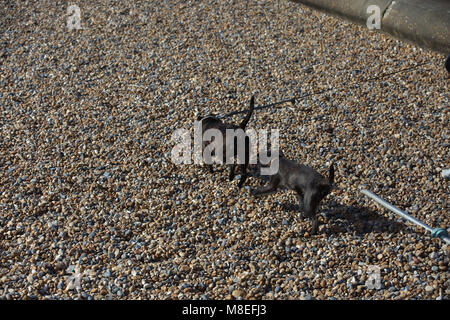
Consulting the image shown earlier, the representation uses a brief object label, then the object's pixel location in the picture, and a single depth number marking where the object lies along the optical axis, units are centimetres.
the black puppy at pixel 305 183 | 474
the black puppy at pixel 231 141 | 542
